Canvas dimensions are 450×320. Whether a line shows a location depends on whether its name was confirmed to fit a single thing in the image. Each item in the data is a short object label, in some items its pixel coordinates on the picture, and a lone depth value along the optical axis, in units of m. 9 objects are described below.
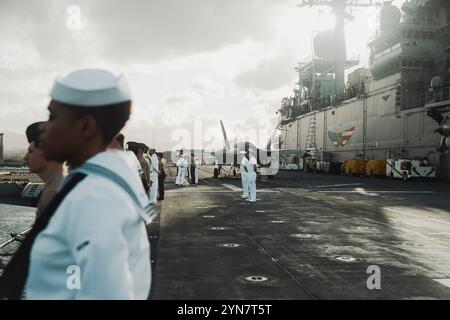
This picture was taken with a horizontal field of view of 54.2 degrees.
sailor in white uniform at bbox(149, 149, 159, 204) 16.66
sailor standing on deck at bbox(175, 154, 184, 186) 27.69
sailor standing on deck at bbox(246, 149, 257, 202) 17.27
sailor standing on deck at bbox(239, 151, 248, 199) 17.84
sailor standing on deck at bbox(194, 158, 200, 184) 30.11
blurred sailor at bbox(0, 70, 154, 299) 1.49
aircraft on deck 35.09
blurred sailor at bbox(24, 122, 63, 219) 3.90
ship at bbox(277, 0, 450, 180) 36.06
